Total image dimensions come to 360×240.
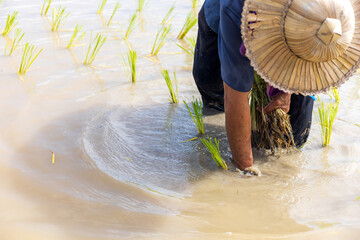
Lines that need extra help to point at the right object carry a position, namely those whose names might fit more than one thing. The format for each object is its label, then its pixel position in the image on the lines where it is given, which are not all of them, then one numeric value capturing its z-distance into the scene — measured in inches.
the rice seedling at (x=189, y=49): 146.7
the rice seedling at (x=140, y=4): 201.6
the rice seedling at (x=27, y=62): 137.8
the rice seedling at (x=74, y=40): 159.0
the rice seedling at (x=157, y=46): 153.0
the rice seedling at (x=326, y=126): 99.2
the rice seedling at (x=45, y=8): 197.8
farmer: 76.8
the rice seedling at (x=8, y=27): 166.0
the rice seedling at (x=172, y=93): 119.2
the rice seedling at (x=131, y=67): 131.5
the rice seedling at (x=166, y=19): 184.2
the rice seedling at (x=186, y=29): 164.2
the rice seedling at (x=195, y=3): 205.6
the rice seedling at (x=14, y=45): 150.3
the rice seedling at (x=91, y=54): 146.3
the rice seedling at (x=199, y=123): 106.1
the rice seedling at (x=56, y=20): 178.5
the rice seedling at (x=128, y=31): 168.6
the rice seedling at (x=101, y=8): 198.8
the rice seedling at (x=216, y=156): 91.9
